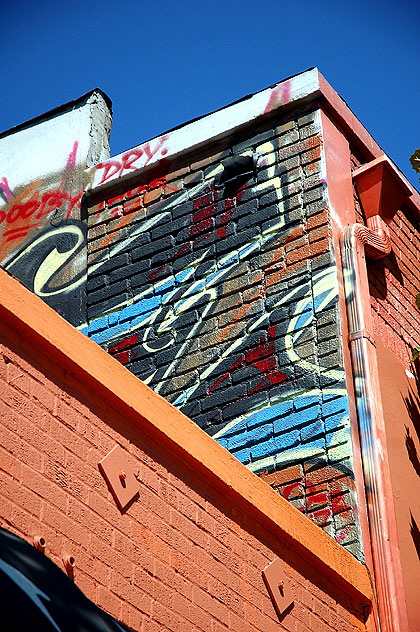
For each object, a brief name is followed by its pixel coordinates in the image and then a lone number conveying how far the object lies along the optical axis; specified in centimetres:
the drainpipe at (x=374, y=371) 638
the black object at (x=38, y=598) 347
